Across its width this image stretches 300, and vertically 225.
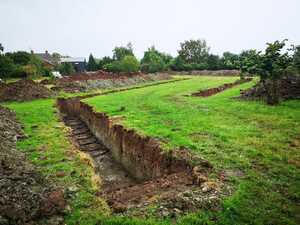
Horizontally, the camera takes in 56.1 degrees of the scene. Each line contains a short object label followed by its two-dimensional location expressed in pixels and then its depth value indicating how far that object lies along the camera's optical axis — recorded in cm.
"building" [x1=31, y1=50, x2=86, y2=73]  8231
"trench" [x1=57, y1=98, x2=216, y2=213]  756
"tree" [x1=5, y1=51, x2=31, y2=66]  5084
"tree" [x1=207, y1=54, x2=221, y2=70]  6228
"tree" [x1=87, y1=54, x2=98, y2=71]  6819
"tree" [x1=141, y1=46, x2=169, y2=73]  6155
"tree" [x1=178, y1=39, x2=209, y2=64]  8806
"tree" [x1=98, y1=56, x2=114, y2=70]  6697
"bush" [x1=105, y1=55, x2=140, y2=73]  5309
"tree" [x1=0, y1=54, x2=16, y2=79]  3807
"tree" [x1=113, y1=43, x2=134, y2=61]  7562
